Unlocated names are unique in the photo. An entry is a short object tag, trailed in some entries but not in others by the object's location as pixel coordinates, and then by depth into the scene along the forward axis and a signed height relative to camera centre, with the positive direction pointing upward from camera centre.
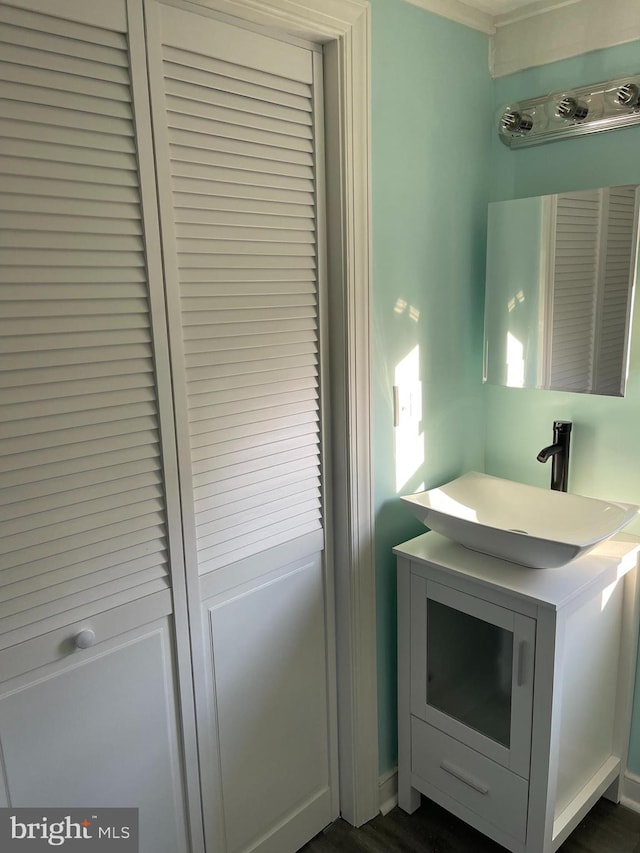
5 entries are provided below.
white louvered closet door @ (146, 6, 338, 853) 1.33 -0.21
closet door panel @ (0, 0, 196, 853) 1.10 -0.19
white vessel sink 1.53 -0.58
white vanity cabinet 1.54 -1.00
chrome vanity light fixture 1.64 +0.49
